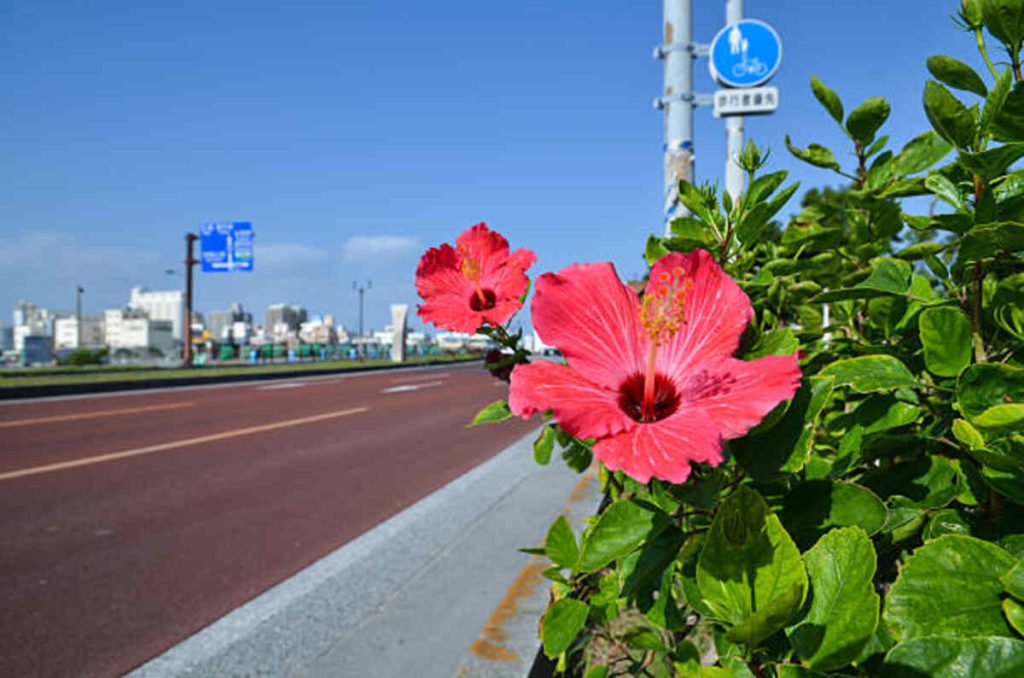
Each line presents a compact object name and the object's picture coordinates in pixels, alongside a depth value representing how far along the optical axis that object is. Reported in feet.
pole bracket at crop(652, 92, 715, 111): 14.02
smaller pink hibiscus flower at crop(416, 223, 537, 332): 2.44
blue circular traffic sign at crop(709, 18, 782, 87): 16.43
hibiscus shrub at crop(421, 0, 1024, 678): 1.56
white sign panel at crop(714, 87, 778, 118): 16.51
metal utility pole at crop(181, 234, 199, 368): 90.22
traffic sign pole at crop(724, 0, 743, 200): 16.78
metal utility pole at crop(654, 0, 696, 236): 13.01
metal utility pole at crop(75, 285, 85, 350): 149.79
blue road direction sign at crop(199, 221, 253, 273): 89.10
